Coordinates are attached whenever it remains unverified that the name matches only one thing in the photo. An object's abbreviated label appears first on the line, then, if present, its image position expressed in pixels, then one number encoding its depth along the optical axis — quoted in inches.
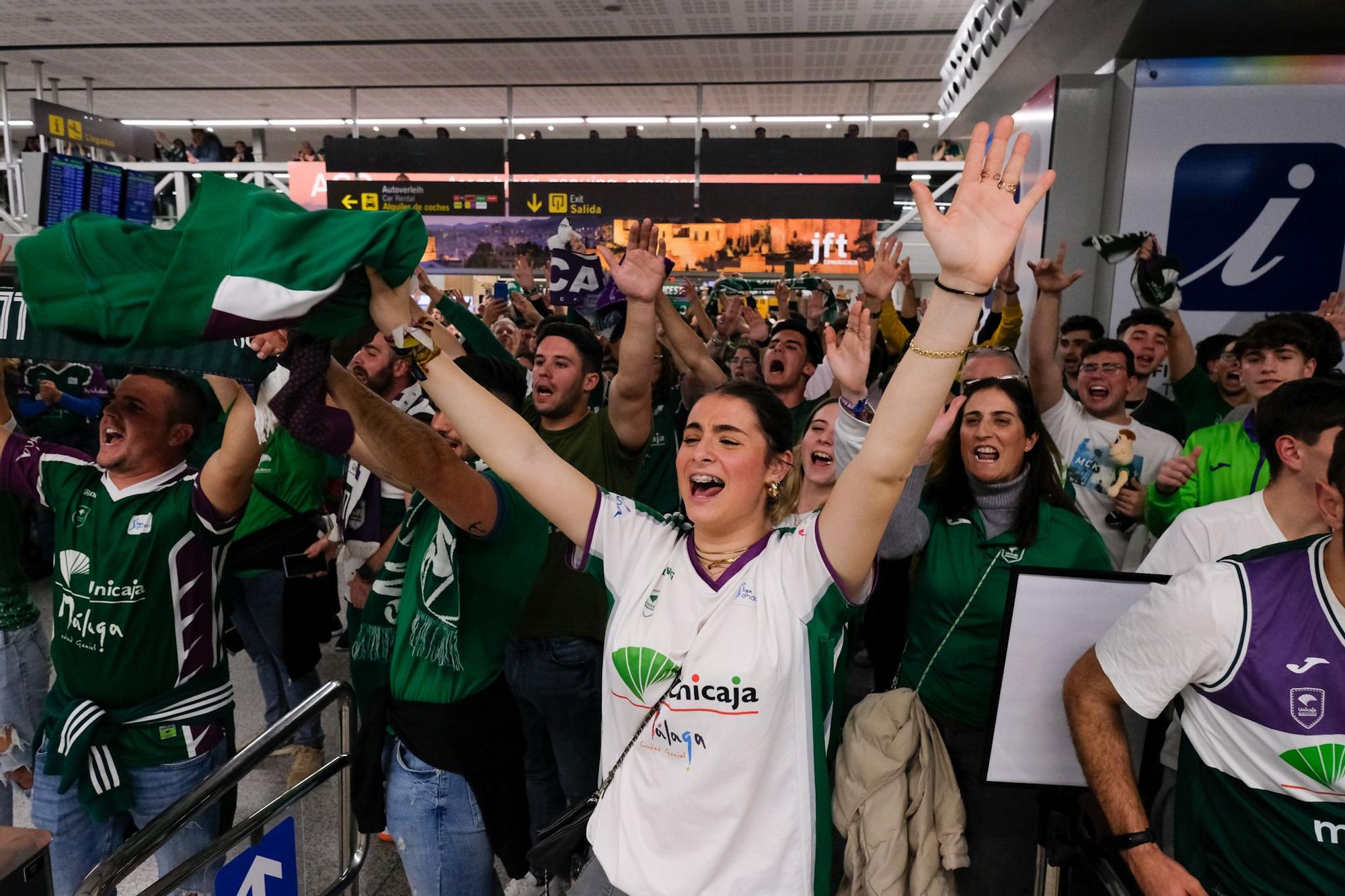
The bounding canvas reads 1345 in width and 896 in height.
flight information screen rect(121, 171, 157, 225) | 324.5
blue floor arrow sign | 73.5
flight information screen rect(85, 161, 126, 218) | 308.2
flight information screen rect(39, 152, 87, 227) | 293.9
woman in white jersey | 53.1
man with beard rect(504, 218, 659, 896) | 103.8
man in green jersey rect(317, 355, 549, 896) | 73.3
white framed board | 70.5
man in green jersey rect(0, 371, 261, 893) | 86.4
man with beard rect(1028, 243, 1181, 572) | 114.3
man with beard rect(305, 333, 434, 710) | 116.3
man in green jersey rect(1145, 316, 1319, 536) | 100.0
